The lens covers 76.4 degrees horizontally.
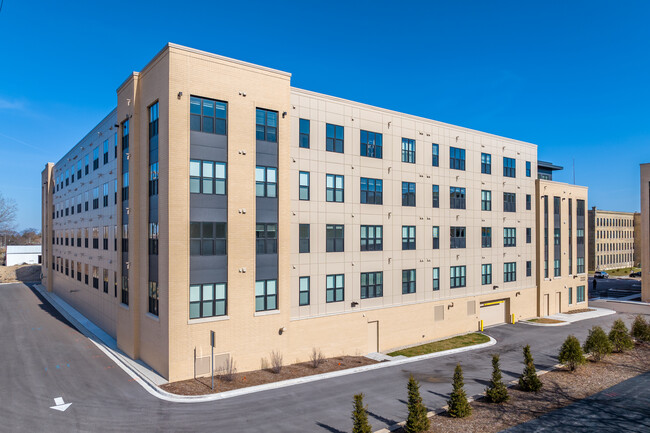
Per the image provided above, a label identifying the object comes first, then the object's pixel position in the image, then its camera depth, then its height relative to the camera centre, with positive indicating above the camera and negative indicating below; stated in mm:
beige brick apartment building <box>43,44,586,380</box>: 20500 +536
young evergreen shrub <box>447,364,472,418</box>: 15305 -6472
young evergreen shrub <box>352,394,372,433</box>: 12617 -5853
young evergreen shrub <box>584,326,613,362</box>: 22828 -6386
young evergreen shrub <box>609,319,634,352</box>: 25000 -6615
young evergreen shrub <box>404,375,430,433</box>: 13727 -6222
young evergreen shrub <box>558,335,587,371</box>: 21172 -6391
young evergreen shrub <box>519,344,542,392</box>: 18375 -6683
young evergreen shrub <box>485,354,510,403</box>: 16828 -6596
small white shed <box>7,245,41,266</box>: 78194 -4820
